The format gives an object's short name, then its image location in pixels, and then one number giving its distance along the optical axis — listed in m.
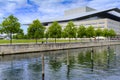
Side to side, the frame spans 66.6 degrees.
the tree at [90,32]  36.68
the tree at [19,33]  20.18
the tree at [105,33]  43.96
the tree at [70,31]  29.81
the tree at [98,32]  42.36
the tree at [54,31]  26.50
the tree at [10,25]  19.16
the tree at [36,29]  23.20
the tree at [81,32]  34.87
